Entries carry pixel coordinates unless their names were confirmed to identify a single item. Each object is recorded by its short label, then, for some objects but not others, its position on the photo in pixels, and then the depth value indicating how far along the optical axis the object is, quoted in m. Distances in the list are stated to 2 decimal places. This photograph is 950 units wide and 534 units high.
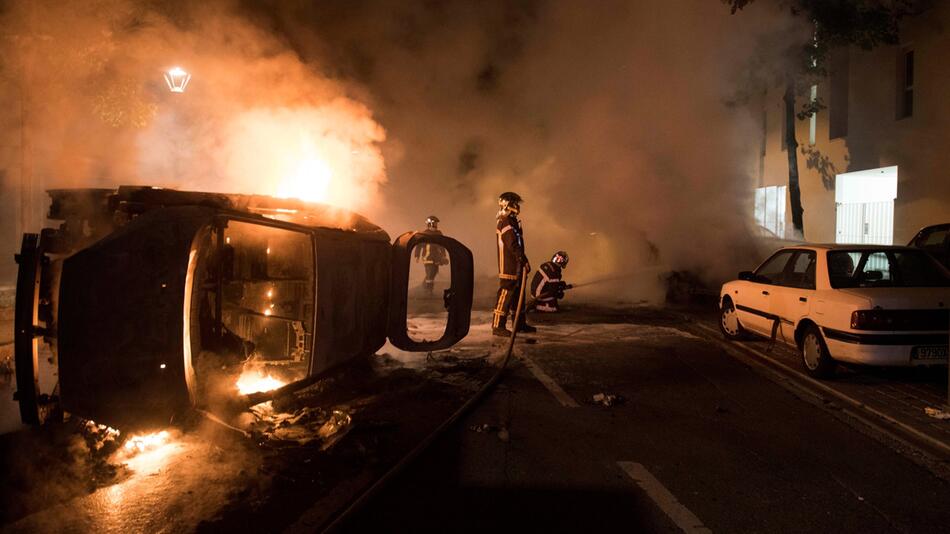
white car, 6.11
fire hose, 3.38
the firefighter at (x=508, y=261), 9.30
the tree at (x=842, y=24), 13.59
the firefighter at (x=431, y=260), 16.17
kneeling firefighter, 11.87
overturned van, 3.39
